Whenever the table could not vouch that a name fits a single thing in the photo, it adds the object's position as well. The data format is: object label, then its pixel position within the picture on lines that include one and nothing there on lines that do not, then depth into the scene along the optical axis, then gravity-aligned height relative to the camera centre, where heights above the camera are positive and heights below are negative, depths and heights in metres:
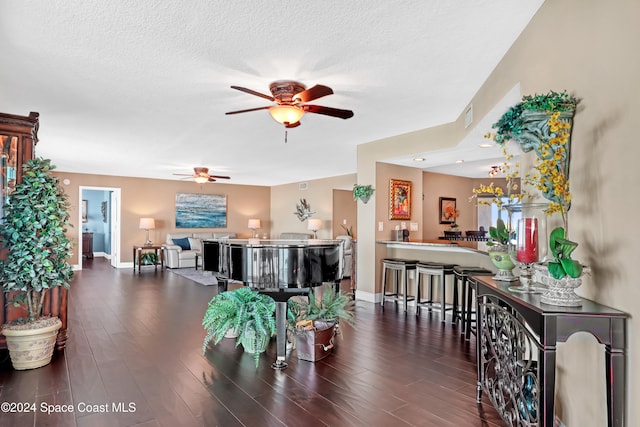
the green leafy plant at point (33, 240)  3.09 -0.19
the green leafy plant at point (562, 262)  1.55 -0.18
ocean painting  10.73 +0.22
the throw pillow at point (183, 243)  9.99 -0.68
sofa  9.38 -0.82
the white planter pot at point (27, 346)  3.00 -1.05
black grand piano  3.00 -0.42
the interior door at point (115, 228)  9.80 -0.28
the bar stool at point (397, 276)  5.11 -0.84
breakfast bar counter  4.67 -0.47
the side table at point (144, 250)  9.29 -0.88
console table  1.44 -0.62
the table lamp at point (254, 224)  11.51 -0.19
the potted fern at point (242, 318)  3.32 -0.91
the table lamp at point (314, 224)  9.66 -0.16
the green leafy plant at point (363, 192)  5.69 +0.40
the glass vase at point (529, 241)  1.94 -0.12
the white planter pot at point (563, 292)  1.58 -0.32
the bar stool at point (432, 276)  4.62 -0.78
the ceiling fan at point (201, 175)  7.81 +0.90
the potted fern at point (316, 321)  3.25 -0.95
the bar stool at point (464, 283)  4.03 -0.76
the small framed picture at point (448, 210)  8.15 +0.19
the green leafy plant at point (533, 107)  1.82 +0.56
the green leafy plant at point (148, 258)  9.64 -1.07
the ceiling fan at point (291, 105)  3.31 +1.03
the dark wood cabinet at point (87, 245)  11.75 -0.89
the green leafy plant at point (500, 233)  2.41 -0.10
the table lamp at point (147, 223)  9.55 -0.14
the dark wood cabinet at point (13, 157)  3.28 +0.54
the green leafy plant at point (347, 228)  9.76 -0.27
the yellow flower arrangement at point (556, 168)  1.76 +0.25
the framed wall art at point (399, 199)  5.87 +0.31
